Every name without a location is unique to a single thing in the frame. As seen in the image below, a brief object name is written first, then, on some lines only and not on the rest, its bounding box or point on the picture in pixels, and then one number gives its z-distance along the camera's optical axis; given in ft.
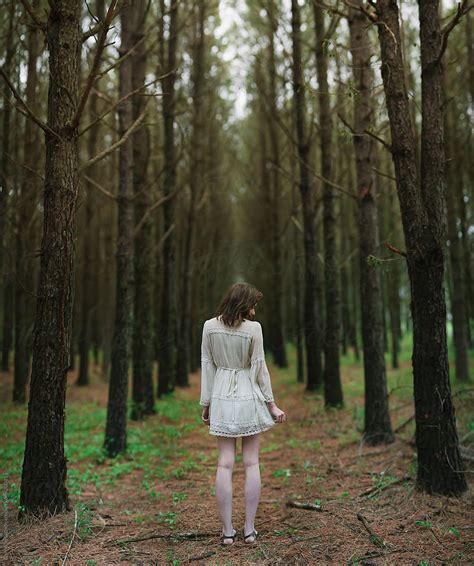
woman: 11.65
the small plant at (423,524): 11.91
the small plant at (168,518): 13.10
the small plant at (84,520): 11.78
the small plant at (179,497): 15.45
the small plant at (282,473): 18.04
